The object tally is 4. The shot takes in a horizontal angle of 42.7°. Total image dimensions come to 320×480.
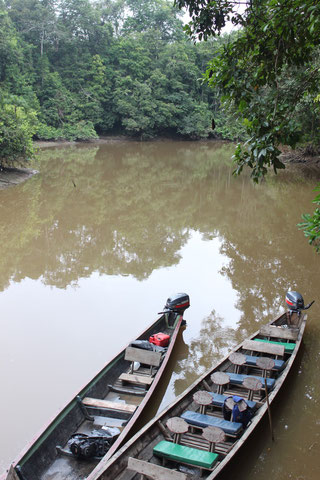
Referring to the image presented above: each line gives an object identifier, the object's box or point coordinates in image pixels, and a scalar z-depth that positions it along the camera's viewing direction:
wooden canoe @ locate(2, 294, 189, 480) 3.63
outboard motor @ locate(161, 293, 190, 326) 6.57
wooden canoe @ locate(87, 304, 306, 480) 3.47
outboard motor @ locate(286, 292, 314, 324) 6.52
